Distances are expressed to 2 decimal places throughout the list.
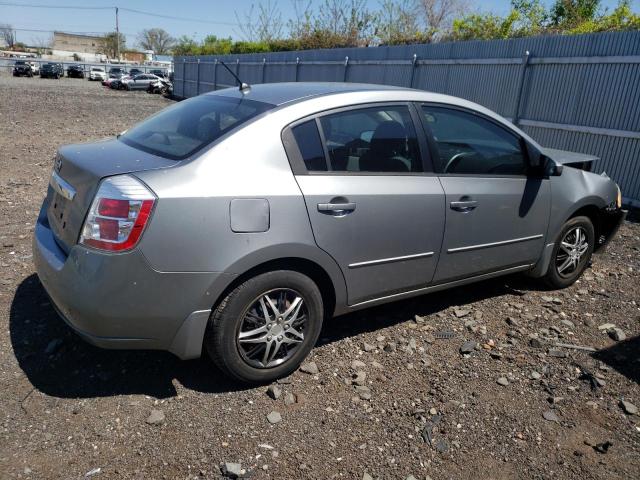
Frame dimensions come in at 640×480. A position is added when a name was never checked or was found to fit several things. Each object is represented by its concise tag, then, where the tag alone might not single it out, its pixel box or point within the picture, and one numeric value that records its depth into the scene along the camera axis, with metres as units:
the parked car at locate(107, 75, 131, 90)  43.31
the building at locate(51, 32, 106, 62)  112.44
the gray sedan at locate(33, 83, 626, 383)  2.68
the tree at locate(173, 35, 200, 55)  46.19
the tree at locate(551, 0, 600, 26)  21.64
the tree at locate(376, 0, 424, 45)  24.25
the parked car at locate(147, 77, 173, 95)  40.32
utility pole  87.97
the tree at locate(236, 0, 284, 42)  32.36
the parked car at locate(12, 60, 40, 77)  52.19
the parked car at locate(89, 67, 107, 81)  55.53
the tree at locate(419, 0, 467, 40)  26.30
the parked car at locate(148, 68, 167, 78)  54.50
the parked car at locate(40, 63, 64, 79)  51.73
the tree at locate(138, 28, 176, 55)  106.38
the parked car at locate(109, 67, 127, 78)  53.22
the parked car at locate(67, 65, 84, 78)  57.34
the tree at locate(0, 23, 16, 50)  115.56
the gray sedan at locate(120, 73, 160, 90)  43.00
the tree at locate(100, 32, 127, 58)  95.80
